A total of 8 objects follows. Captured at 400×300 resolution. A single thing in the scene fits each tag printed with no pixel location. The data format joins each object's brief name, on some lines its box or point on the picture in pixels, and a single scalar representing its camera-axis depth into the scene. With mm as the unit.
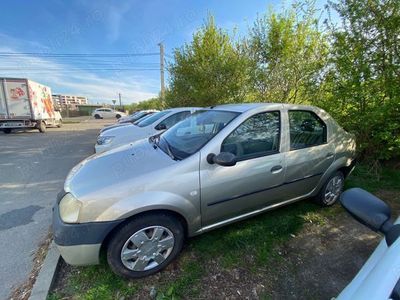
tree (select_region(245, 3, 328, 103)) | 6855
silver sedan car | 1982
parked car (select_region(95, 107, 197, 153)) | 5454
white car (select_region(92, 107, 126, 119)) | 34531
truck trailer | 11625
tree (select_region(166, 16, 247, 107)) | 9016
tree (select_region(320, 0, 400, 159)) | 4164
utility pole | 21781
